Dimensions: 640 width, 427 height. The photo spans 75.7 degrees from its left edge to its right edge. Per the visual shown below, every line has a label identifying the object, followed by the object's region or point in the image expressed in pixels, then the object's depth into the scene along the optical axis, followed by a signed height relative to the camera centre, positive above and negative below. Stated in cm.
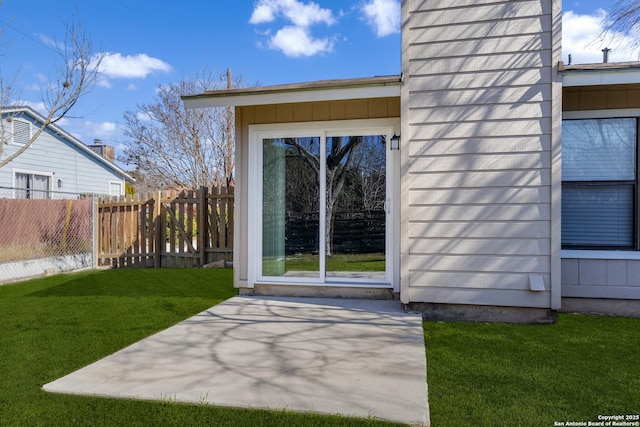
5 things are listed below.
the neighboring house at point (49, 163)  1119 +174
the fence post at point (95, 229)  912 -25
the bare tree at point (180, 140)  1461 +283
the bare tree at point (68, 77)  862 +298
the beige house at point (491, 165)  401 +54
